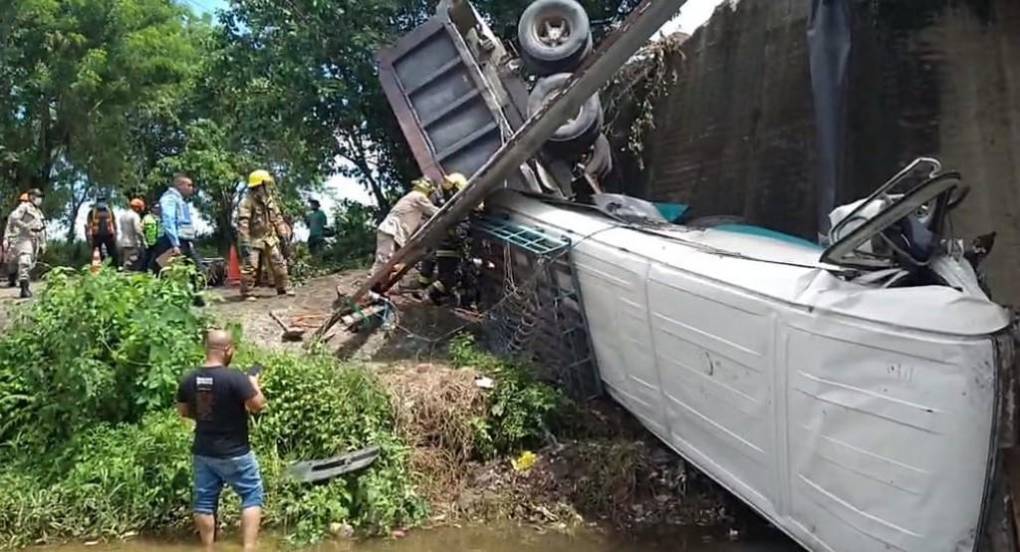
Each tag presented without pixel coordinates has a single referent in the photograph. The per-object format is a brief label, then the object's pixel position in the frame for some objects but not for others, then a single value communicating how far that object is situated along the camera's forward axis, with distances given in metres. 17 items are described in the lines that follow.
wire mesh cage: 6.85
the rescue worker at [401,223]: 8.73
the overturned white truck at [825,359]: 3.26
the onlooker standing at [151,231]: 10.32
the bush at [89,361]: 6.53
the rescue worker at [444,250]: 8.80
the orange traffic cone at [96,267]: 7.16
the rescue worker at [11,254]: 10.99
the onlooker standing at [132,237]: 11.43
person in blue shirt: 9.62
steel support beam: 7.20
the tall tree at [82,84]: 18.77
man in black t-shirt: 5.27
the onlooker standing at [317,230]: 14.01
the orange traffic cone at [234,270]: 10.77
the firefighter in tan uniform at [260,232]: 9.31
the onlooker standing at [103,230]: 12.27
